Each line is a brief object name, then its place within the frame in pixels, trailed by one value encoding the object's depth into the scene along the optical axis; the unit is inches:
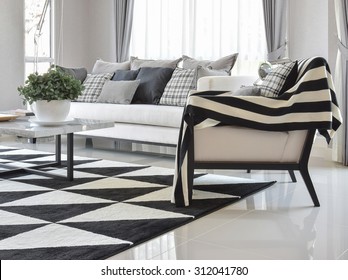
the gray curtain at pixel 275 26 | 219.9
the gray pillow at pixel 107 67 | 236.5
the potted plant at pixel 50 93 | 146.3
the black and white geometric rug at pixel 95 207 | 93.4
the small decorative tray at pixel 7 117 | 153.6
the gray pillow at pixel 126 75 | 223.6
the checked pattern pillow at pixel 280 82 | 130.0
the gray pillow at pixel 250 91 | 130.6
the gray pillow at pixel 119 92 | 213.0
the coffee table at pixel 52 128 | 136.3
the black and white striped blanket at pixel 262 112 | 121.3
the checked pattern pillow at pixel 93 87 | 226.5
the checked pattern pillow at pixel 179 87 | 202.2
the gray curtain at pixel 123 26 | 275.3
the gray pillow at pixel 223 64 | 206.4
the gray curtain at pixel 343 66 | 179.2
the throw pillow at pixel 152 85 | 213.0
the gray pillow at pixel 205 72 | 196.7
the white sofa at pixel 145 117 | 179.0
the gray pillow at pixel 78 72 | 236.4
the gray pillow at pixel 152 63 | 222.5
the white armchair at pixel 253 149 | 125.9
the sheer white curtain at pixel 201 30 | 232.1
